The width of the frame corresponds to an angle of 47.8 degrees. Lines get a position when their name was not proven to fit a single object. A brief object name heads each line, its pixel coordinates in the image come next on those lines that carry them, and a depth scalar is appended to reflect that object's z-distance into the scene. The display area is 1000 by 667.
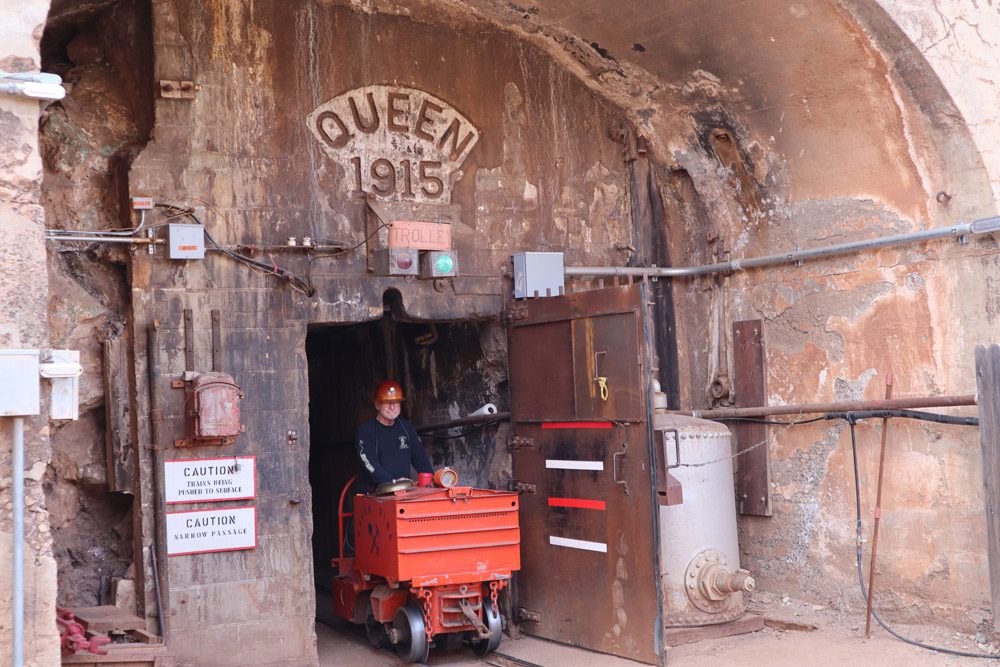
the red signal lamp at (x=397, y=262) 7.63
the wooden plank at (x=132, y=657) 5.87
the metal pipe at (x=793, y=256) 6.98
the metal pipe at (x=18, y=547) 4.70
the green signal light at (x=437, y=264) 7.75
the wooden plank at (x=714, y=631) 7.66
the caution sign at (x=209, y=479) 6.94
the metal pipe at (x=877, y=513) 7.32
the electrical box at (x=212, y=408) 6.81
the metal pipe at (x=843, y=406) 7.01
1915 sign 7.70
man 8.27
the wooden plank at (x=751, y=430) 8.34
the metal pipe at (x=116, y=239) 6.76
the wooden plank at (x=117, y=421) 6.95
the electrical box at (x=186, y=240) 6.98
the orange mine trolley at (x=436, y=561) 7.33
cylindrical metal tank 7.75
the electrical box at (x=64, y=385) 4.96
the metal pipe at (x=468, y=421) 8.59
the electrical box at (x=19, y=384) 4.77
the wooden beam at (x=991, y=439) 6.70
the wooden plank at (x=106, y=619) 6.38
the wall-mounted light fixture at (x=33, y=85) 4.91
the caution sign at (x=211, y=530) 6.92
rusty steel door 7.22
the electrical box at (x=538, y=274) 8.11
